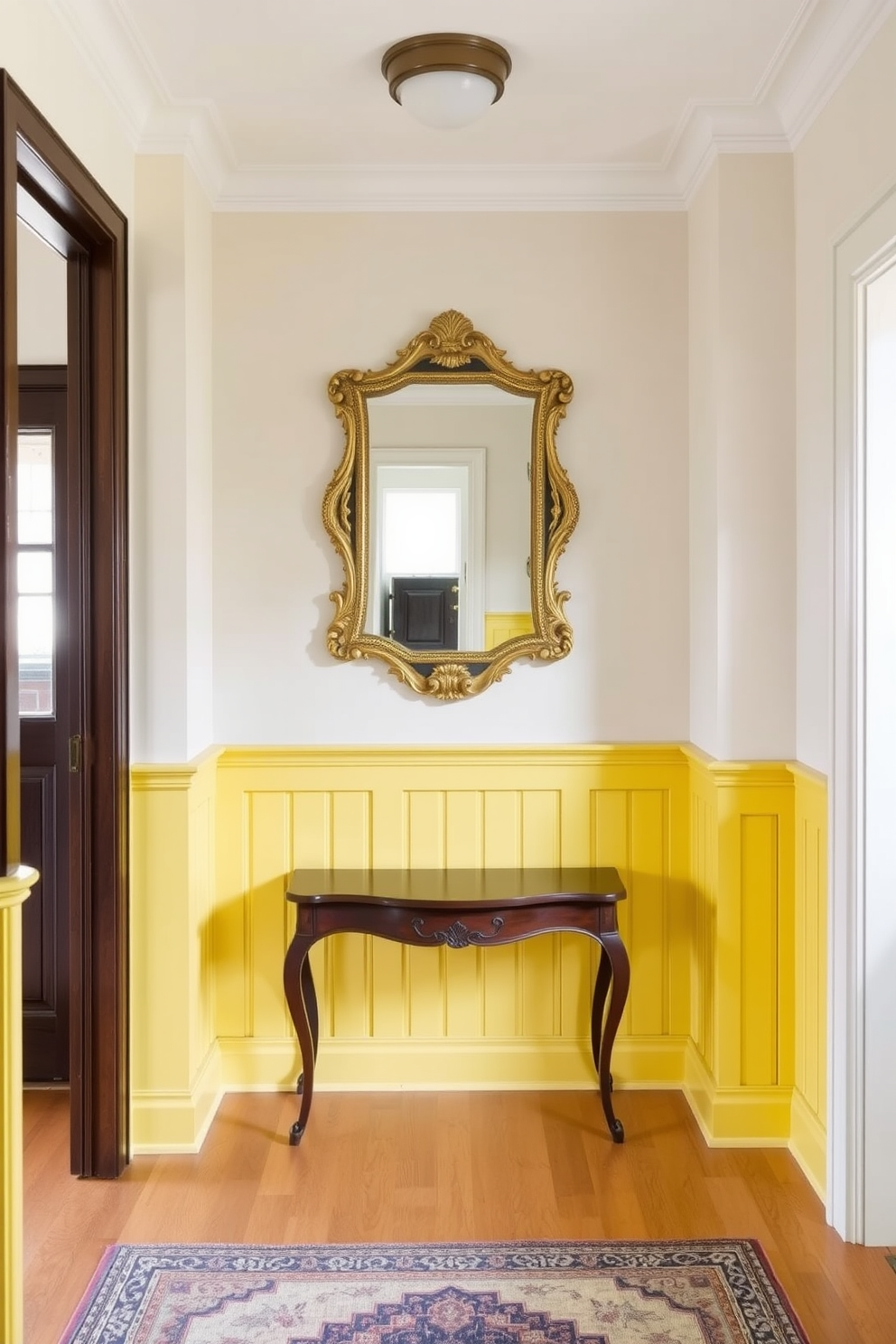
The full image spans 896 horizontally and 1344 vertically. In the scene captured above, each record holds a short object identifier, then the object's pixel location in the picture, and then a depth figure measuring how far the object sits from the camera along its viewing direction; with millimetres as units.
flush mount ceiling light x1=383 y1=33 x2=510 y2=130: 2324
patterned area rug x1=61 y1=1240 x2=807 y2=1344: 2014
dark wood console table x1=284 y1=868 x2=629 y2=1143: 2691
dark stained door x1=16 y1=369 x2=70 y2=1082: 3104
